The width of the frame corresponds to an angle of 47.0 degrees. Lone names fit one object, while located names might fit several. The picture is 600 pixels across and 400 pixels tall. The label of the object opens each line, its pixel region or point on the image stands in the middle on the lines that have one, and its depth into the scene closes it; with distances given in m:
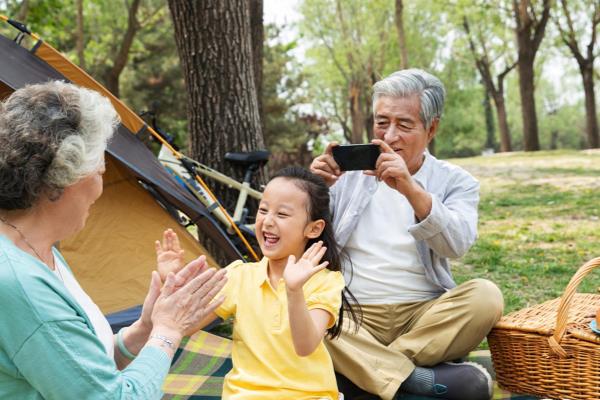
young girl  2.30
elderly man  2.91
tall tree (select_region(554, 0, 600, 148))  21.48
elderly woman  1.53
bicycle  4.57
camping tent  3.96
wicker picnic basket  2.76
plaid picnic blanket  3.20
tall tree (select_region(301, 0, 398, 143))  27.31
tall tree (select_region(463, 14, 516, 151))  25.27
